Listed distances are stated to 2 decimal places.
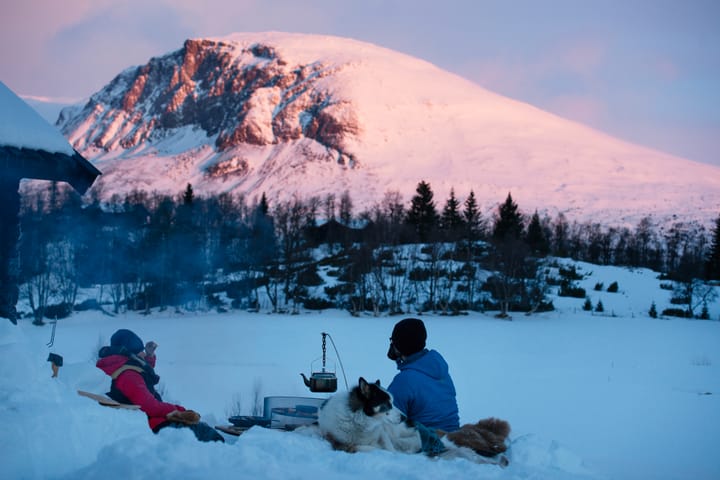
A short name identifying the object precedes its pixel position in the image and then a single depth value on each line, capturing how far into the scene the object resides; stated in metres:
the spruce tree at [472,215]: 45.42
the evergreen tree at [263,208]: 50.72
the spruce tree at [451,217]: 46.46
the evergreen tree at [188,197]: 45.69
